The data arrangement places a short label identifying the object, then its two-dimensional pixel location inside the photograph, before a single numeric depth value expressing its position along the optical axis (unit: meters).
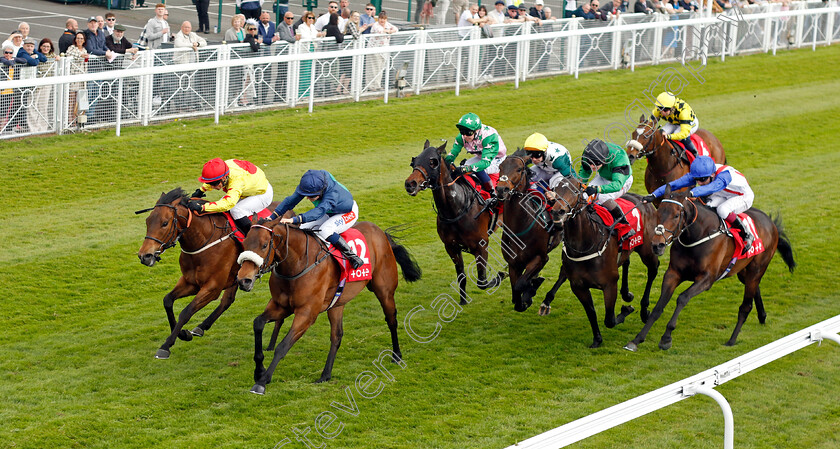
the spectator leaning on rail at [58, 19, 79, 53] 25.47
